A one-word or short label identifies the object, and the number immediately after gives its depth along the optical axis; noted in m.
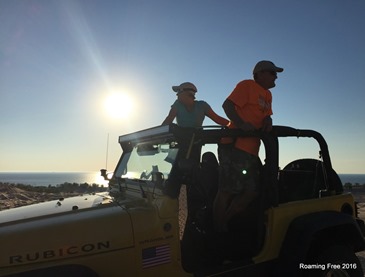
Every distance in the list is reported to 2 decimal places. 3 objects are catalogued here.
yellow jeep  2.81
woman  5.08
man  3.81
